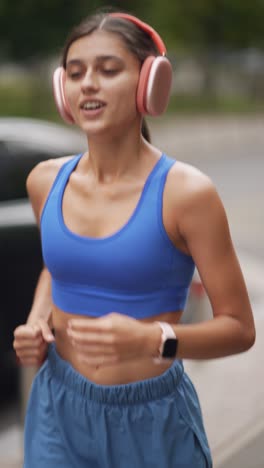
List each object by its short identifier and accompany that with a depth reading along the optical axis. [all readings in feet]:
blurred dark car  14.99
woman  8.70
